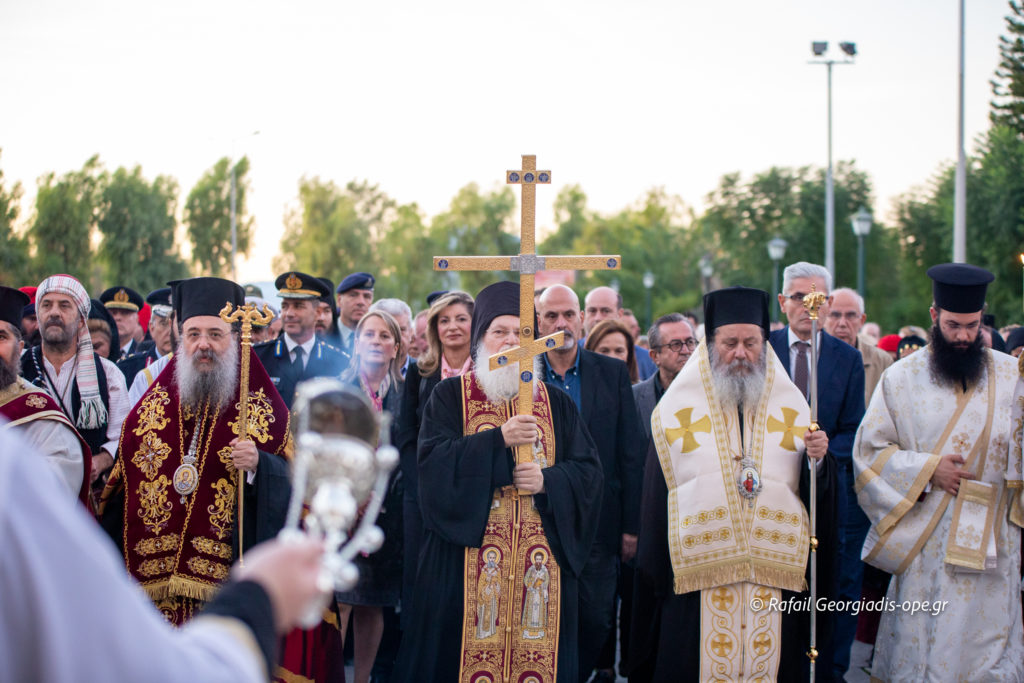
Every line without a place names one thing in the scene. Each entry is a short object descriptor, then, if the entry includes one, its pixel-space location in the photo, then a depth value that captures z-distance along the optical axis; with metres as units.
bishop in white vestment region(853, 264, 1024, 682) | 4.70
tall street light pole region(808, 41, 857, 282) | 22.42
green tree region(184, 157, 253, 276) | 47.59
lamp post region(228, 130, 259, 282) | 42.36
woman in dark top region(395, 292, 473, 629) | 5.20
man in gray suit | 6.20
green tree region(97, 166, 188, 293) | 39.47
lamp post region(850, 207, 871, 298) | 21.27
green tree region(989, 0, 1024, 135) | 26.06
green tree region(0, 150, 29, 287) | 23.94
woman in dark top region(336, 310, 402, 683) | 5.44
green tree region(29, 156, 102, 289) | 31.94
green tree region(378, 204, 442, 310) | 47.97
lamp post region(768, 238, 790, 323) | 27.09
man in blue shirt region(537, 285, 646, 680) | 5.23
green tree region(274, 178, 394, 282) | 51.00
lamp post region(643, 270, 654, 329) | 41.38
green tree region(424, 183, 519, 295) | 50.28
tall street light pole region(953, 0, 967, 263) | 16.09
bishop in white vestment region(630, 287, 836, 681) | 4.41
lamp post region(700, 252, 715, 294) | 44.48
